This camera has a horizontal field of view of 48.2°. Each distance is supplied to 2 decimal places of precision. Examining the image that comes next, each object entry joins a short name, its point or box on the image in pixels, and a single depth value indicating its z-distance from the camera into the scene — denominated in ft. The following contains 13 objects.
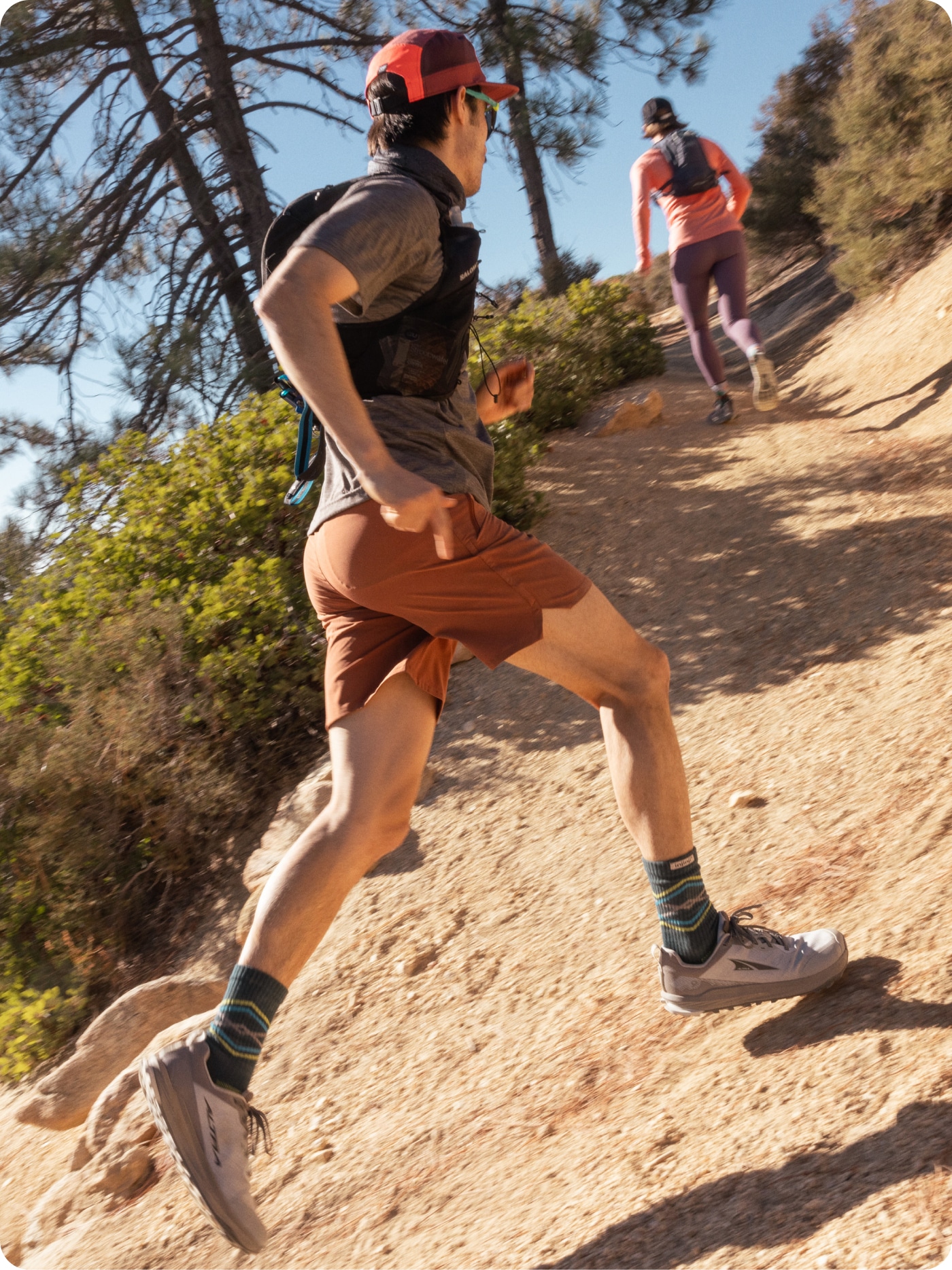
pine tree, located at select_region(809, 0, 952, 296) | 25.34
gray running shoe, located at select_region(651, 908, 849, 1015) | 7.05
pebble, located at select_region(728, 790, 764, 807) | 10.77
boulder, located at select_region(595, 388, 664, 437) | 23.49
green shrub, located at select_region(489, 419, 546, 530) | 18.15
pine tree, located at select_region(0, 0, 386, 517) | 24.75
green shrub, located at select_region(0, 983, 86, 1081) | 12.64
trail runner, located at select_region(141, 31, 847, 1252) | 5.66
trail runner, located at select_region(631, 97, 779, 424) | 20.17
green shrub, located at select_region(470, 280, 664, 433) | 23.90
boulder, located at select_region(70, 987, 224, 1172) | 9.25
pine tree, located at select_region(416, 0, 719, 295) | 28.04
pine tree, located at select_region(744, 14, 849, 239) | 40.93
